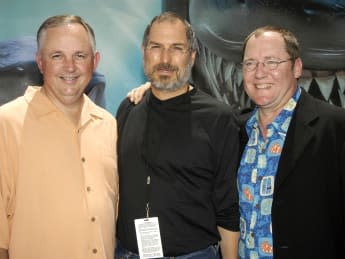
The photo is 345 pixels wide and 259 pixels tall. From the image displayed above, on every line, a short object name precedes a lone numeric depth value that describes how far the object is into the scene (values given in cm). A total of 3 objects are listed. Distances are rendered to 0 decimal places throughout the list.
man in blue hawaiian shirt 177
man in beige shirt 163
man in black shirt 185
